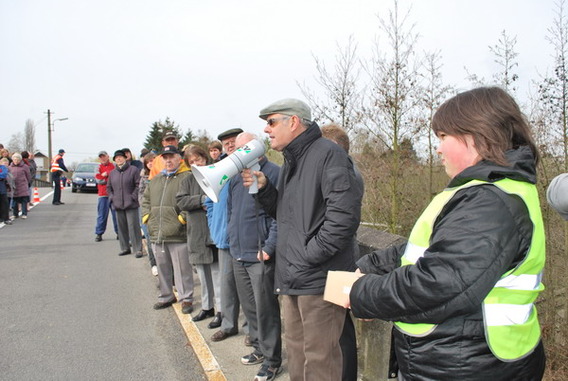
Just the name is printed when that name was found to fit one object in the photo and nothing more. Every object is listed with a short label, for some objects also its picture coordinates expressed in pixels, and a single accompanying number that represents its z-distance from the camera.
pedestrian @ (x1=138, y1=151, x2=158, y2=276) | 7.35
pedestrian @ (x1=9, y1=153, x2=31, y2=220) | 12.98
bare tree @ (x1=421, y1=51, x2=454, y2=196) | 8.75
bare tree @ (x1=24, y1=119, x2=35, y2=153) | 86.59
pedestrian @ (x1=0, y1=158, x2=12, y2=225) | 11.90
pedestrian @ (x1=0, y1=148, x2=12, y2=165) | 12.81
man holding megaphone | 2.68
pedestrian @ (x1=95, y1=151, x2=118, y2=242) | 9.71
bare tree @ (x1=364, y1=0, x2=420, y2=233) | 8.71
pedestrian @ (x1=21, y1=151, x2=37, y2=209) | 14.40
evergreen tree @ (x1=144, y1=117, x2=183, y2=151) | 37.31
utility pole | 42.81
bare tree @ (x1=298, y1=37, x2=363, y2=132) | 9.03
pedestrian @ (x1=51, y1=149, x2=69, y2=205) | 16.18
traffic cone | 18.02
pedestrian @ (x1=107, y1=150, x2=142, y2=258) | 8.38
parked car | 22.34
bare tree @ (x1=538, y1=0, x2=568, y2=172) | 5.45
